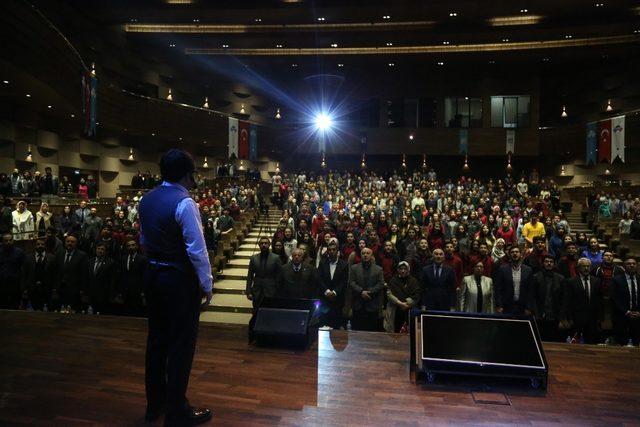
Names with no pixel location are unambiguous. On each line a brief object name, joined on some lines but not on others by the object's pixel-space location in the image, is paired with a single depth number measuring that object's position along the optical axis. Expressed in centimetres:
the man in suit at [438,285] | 512
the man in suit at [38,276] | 567
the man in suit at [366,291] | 518
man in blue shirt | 224
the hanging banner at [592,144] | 1870
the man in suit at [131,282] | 559
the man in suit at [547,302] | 516
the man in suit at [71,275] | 565
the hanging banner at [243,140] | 2069
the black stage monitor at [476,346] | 292
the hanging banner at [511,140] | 2166
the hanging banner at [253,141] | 2136
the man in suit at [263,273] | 533
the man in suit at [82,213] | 880
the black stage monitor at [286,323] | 360
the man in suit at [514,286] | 514
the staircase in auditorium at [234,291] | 709
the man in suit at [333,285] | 533
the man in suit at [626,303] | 496
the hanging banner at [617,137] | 1733
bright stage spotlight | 2295
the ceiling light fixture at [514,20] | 1534
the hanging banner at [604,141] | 1802
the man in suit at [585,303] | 502
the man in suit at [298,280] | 514
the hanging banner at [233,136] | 2019
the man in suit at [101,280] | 562
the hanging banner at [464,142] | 2191
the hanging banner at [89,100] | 1290
